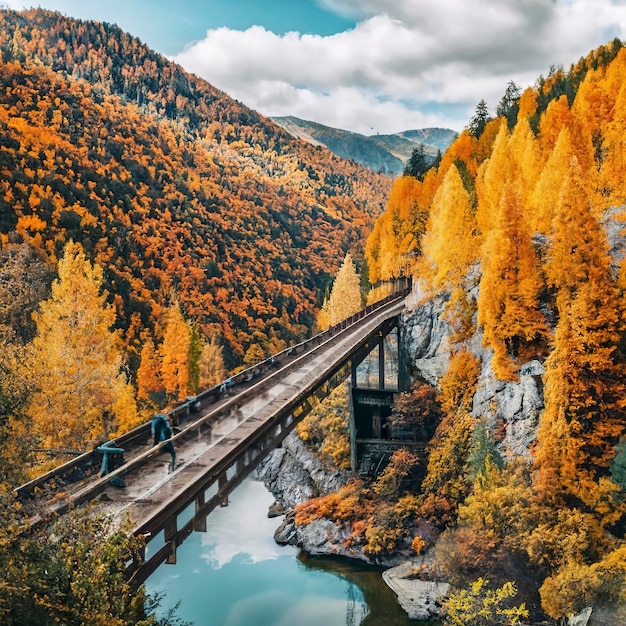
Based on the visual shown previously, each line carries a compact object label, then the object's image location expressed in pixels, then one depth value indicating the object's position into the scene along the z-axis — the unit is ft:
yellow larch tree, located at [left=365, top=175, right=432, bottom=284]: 212.43
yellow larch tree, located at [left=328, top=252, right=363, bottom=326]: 222.28
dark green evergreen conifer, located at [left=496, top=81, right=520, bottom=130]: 226.38
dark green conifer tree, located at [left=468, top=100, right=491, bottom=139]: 238.89
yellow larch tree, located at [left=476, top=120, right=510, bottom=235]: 134.62
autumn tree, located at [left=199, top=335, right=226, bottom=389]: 211.82
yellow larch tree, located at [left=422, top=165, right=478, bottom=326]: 128.06
